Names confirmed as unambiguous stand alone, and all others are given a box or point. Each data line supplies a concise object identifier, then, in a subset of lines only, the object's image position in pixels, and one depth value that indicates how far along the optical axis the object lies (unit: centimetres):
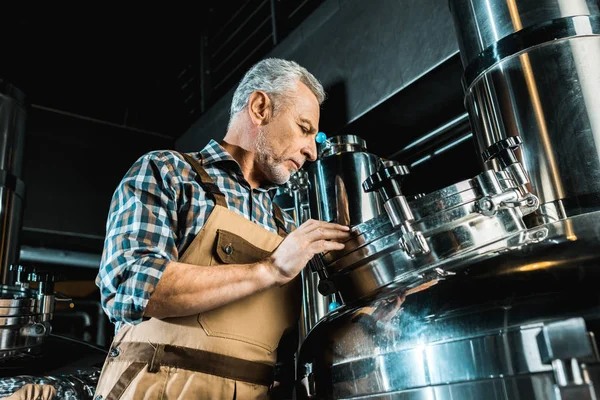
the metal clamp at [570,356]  66
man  113
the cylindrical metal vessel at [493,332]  70
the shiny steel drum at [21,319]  189
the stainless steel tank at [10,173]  252
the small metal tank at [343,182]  163
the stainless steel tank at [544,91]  104
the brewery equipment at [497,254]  75
